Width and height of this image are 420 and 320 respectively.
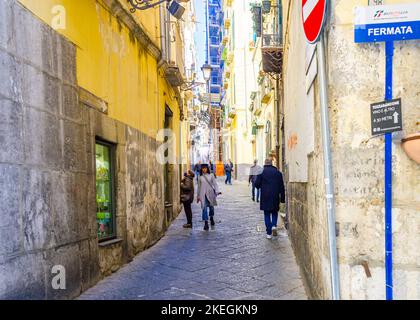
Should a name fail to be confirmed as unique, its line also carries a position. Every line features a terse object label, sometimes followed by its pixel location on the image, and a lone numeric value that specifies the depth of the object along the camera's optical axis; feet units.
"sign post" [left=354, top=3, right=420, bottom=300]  9.82
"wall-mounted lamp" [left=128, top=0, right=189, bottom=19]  30.83
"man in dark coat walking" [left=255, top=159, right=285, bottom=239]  28.96
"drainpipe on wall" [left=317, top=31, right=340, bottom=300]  9.84
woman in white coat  34.17
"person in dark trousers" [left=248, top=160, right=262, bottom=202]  51.90
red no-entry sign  9.99
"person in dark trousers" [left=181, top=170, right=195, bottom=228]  34.99
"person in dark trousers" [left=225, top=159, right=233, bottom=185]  90.84
